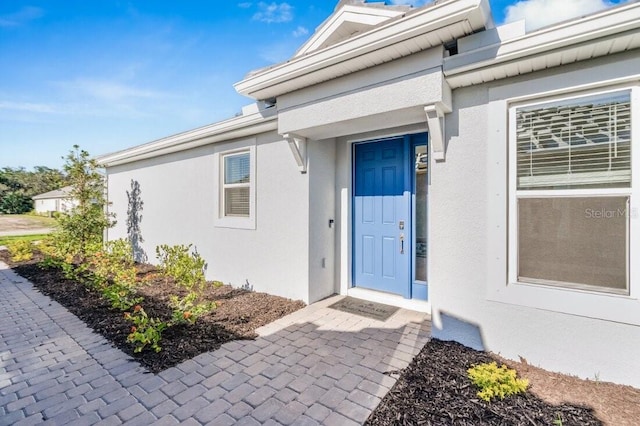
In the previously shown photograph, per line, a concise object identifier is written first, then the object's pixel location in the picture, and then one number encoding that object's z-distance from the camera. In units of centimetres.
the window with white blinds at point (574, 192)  261
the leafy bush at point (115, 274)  458
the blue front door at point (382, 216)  468
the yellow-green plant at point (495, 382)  241
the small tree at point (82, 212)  765
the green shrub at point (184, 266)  531
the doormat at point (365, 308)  436
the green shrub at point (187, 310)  377
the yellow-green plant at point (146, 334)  326
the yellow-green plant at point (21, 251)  888
